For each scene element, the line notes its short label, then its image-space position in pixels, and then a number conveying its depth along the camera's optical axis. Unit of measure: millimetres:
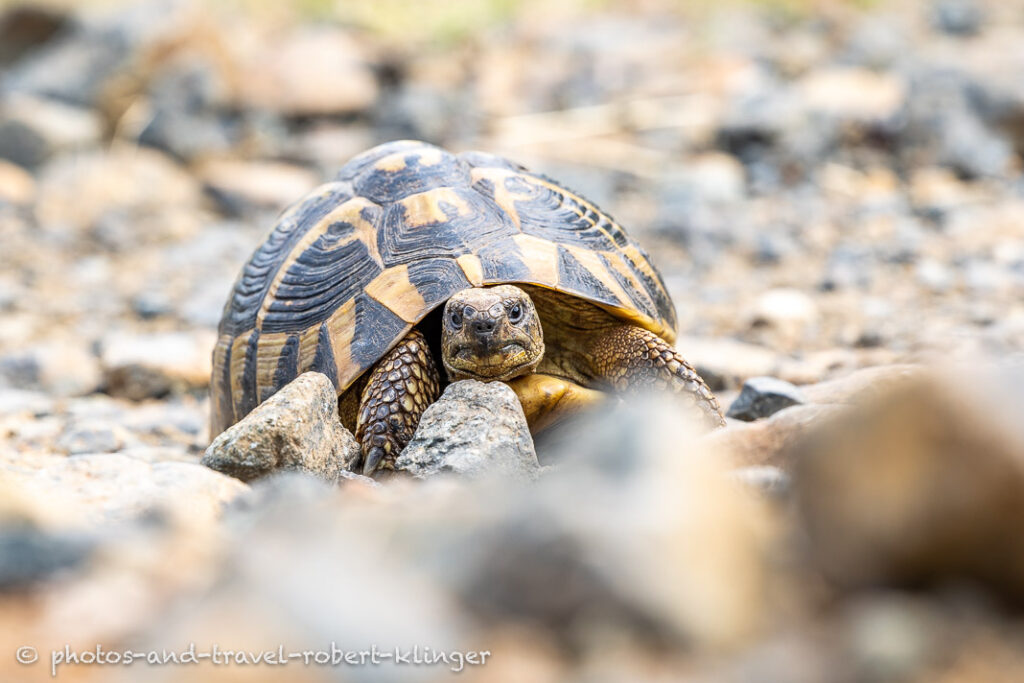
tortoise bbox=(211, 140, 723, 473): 5324
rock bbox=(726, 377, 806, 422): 5984
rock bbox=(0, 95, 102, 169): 17328
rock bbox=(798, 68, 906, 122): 17937
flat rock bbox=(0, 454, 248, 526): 3529
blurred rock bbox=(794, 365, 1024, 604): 2152
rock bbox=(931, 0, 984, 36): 24094
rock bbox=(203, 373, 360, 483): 4586
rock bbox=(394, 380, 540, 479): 4383
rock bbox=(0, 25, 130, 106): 19172
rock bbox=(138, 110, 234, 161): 18187
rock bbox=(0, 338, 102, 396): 9125
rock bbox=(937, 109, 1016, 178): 15406
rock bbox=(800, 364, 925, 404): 5020
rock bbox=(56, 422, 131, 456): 6477
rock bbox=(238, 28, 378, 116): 20031
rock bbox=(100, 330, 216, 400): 9102
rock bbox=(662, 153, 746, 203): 15695
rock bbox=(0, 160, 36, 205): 15961
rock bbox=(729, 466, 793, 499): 3022
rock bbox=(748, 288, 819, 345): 9801
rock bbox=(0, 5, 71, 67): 21266
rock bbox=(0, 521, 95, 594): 2617
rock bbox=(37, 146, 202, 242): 15383
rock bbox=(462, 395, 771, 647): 2184
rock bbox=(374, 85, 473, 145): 19031
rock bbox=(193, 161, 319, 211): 16422
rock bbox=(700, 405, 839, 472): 3504
